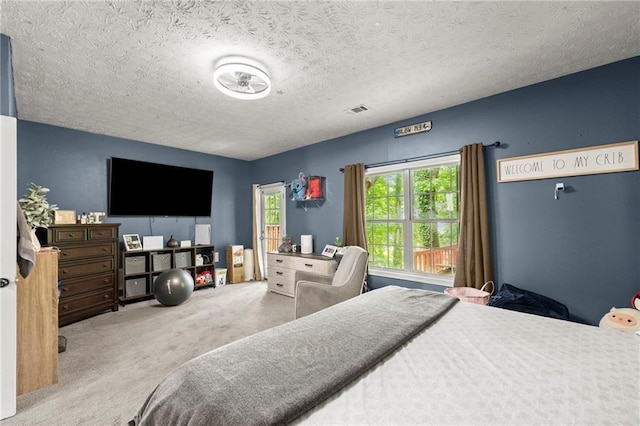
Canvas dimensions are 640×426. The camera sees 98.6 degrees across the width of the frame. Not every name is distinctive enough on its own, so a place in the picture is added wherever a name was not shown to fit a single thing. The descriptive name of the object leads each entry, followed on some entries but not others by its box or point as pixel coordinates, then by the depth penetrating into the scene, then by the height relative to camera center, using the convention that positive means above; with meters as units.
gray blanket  0.87 -0.59
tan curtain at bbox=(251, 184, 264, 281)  5.66 -0.45
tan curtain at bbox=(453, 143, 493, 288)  2.95 -0.11
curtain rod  2.98 +0.74
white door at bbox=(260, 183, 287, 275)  5.44 +0.03
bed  0.86 -0.63
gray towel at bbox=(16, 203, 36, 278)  1.88 -0.18
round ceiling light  2.22 +1.24
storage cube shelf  4.15 -0.75
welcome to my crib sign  2.33 +0.46
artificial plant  2.59 +0.14
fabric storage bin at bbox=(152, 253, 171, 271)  4.43 -0.67
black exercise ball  3.87 -0.96
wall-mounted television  4.26 +0.53
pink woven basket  2.80 -0.84
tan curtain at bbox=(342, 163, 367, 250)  4.01 +0.14
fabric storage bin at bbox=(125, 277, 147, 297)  4.17 -1.01
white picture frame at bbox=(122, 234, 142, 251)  4.26 -0.33
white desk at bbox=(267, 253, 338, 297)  4.04 -0.78
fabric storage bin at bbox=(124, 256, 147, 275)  4.16 -0.67
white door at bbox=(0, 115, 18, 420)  1.76 -0.27
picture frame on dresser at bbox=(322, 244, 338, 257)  4.22 -0.53
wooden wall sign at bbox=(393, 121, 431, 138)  3.46 +1.12
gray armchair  2.73 -0.72
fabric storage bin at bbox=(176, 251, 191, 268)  4.69 -0.67
